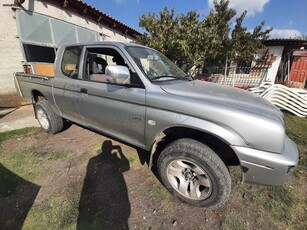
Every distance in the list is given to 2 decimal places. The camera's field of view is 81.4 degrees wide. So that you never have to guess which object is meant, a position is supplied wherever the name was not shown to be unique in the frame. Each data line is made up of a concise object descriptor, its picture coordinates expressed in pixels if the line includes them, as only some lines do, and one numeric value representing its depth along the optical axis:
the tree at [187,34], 7.47
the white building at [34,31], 6.41
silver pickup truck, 1.80
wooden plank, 6.55
